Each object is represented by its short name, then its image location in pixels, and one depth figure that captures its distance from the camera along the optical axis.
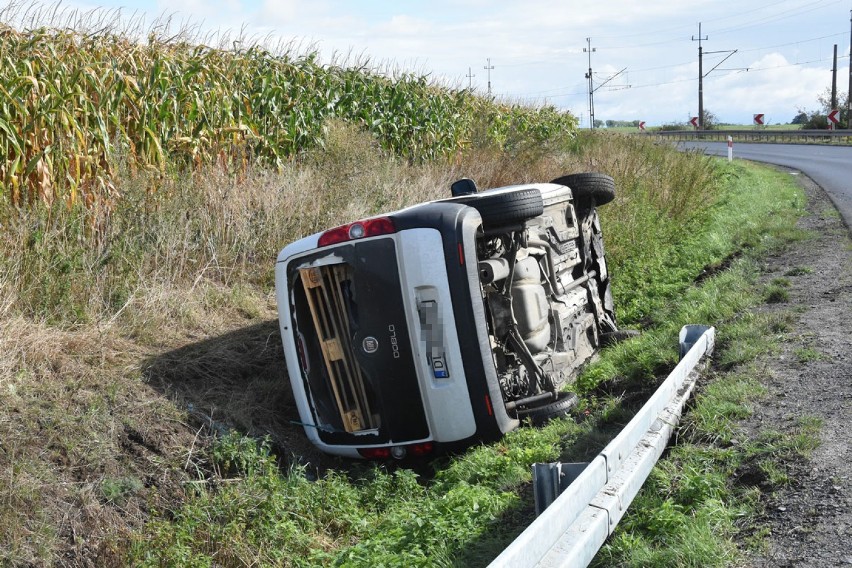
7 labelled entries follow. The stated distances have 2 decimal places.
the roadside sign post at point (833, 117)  51.16
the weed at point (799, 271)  9.80
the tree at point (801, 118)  70.37
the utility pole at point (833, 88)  63.96
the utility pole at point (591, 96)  70.31
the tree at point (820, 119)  57.78
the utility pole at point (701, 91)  69.25
